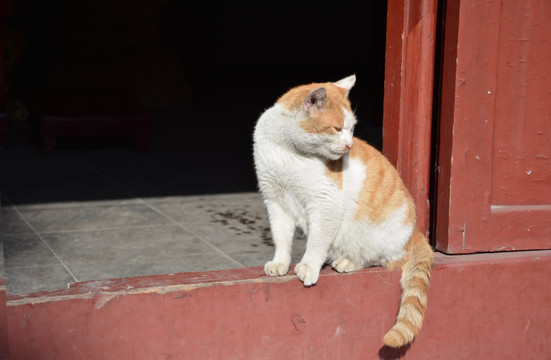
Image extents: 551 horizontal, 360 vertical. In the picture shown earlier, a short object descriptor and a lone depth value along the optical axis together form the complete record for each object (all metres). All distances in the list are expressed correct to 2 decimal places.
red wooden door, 2.84
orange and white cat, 2.64
